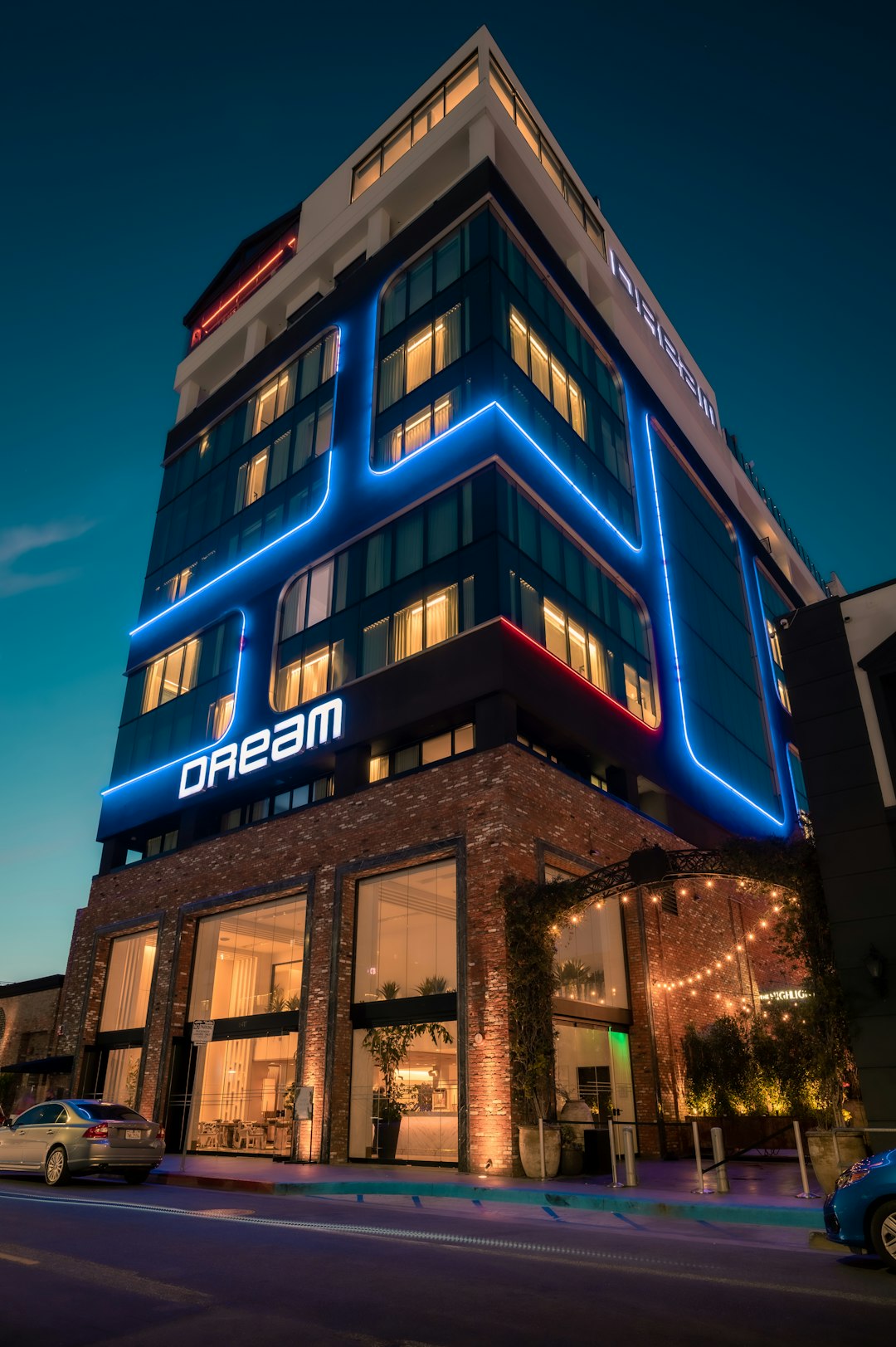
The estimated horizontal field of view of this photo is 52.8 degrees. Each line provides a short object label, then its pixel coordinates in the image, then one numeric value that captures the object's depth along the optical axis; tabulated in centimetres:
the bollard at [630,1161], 1450
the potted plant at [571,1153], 1720
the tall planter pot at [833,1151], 1201
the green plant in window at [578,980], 2112
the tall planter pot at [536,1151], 1694
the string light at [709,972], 2539
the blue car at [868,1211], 763
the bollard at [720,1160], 1327
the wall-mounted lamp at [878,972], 1416
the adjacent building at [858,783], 1415
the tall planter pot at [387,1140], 2041
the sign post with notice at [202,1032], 1789
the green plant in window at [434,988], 2059
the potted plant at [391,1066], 2048
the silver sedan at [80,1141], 1503
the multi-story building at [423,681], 2180
